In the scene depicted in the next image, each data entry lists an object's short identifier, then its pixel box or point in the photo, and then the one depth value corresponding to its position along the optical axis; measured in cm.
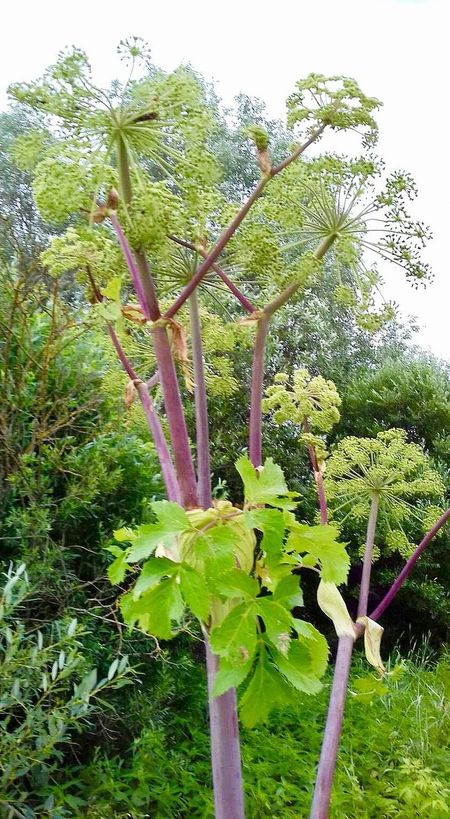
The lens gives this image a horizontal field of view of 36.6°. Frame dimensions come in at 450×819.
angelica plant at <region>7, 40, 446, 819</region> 75
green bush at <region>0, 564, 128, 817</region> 153
